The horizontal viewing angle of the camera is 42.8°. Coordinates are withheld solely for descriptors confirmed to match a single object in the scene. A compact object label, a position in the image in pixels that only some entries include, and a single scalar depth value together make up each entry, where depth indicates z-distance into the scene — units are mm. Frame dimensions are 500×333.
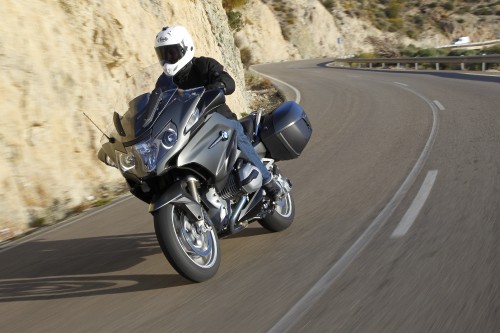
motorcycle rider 5586
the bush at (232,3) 36344
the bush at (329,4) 76494
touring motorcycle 4977
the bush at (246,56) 57003
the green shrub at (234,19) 37750
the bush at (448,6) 74856
